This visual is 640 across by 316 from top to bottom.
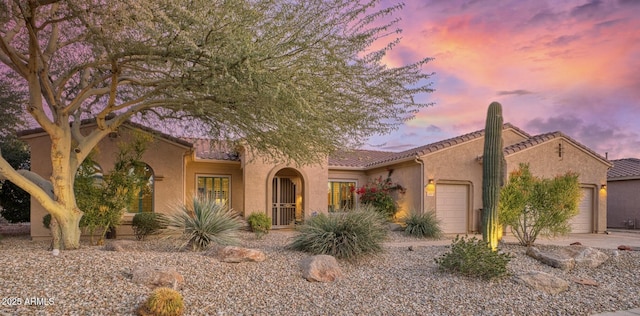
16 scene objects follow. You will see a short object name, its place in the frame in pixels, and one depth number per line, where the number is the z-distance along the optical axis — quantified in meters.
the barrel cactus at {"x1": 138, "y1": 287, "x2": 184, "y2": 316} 4.48
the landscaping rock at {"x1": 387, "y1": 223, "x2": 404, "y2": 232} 14.46
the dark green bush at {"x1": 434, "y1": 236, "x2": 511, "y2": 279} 6.99
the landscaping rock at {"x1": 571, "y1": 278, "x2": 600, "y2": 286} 7.29
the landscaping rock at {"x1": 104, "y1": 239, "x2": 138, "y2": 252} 8.45
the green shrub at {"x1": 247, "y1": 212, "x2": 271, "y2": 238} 13.61
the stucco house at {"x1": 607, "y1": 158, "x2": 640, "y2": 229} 19.77
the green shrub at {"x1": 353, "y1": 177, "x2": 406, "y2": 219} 16.36
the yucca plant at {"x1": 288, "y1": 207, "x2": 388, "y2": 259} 8.12
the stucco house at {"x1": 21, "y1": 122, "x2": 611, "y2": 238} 13.52
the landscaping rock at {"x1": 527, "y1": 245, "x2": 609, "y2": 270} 8.26
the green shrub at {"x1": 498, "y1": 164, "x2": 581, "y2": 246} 10.41
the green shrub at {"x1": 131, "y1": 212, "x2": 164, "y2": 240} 11.52
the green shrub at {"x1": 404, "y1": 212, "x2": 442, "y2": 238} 13.51
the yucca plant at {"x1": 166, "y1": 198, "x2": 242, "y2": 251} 8.73
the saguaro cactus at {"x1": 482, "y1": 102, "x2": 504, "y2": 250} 8.80
